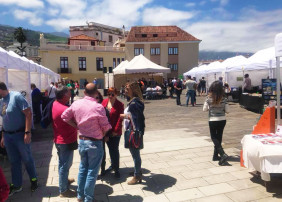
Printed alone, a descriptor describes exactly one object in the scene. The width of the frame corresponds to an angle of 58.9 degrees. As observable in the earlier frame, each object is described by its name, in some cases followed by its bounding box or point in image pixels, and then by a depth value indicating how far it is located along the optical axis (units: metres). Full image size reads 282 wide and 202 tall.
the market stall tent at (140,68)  16.45
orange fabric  4.35
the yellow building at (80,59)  41.47
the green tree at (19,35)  64.31
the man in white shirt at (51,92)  10.79
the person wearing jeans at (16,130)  3.48
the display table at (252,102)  10.35
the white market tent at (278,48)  4.55
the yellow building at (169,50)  44.88
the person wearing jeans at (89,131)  3.08
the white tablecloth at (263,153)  3.43
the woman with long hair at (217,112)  4.61
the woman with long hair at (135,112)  3.68
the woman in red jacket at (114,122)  3.99
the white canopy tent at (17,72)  6.15
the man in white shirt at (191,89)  13.45
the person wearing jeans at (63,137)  3.41
